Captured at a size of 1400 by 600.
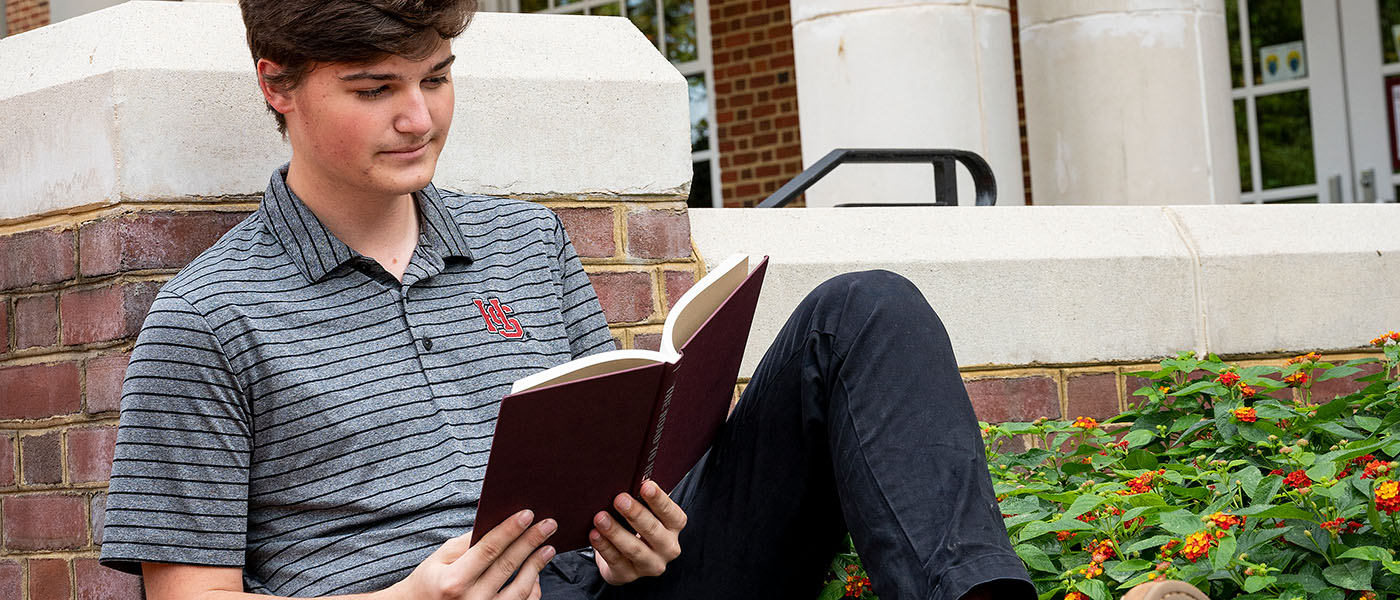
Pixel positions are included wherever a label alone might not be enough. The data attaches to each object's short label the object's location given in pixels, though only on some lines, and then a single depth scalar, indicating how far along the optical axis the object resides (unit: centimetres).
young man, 172
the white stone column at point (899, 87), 451
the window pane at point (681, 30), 852
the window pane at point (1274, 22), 713
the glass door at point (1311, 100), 691
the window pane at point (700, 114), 846
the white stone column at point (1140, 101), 494
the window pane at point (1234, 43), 728
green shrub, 183
